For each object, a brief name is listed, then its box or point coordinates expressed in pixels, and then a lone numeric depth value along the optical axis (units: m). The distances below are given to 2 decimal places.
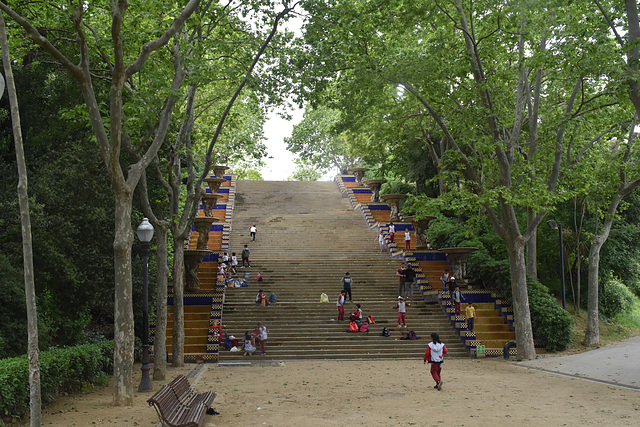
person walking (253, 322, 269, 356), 18.36
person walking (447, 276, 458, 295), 21.20
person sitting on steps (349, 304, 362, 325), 20.09
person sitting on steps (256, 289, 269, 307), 21.62
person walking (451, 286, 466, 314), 20.20
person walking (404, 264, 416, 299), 22.14
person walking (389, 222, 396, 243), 28.16
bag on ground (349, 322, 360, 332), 19.81
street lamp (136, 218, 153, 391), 11.96
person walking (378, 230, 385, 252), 27.86
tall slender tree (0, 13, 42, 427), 7.52
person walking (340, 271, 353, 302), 21.78
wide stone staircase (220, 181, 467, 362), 19.08
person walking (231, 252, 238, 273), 24.35
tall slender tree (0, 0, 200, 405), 10.06
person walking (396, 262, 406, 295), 22.20
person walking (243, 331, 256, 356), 18.38
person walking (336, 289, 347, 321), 20.42
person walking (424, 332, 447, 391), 11.80
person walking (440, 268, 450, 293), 22.11
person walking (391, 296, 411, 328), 19.84
